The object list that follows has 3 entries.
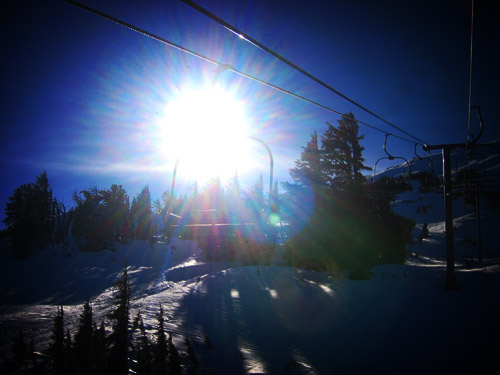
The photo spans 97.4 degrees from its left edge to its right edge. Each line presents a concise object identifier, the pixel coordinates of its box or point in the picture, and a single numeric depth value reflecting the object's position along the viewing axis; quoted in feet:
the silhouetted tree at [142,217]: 119.55
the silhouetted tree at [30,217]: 80.84
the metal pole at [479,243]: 65.08
